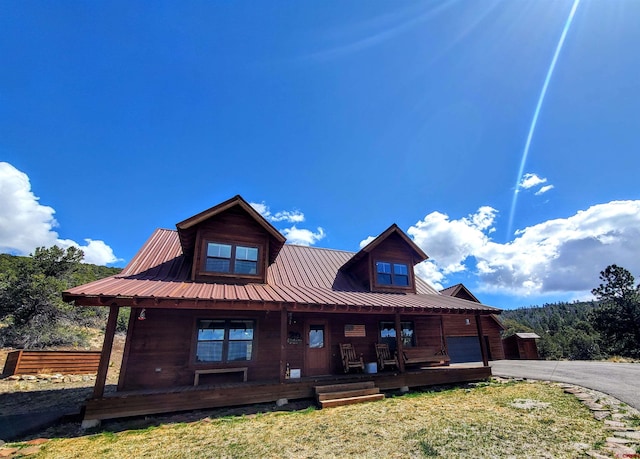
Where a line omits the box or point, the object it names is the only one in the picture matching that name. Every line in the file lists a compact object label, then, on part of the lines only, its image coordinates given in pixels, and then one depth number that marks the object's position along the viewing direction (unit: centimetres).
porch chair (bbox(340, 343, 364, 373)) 1148
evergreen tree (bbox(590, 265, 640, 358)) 3278
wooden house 823
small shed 2586
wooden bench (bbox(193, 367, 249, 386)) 942
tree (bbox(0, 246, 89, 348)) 1875
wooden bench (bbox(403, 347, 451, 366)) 1171
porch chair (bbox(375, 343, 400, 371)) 1197
